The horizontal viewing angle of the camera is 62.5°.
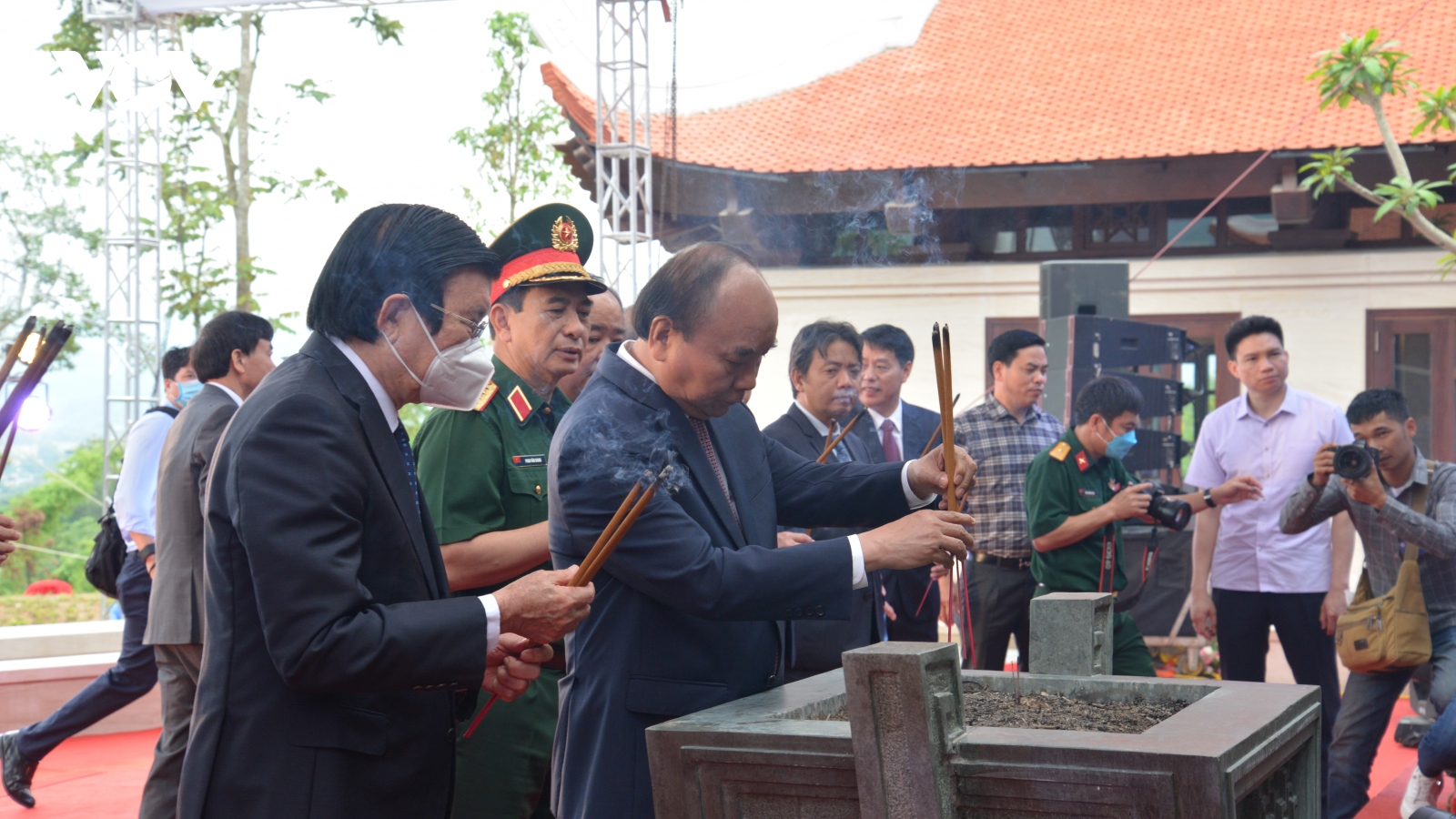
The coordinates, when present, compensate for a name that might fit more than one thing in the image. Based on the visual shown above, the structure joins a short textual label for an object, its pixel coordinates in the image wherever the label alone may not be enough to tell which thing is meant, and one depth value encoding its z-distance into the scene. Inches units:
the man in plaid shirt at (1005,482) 165.3
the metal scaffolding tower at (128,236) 329.1
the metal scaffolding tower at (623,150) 271.1
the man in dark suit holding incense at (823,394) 140.8
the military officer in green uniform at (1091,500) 144.3
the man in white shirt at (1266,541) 152.5
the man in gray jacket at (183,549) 126.6
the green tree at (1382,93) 202.5
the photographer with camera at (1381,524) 133.7
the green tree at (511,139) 424.2
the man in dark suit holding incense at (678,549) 67.1
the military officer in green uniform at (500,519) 86.4
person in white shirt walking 162.1
